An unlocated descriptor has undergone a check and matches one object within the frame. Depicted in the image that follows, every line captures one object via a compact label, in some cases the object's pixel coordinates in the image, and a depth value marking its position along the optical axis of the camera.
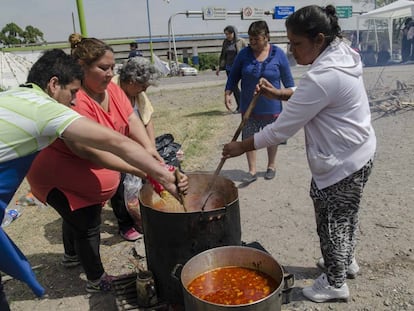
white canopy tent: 15.80
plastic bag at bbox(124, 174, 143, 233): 3.97
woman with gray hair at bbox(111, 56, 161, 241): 3.89
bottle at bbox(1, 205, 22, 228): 4.71
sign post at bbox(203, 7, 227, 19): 24.92
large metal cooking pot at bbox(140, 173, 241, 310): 2.49
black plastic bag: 4.79
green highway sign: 26.55
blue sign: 29.37
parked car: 25.97
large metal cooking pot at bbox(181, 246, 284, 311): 2.28
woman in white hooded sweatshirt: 2.39
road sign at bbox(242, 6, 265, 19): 27.84
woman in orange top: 2.86
